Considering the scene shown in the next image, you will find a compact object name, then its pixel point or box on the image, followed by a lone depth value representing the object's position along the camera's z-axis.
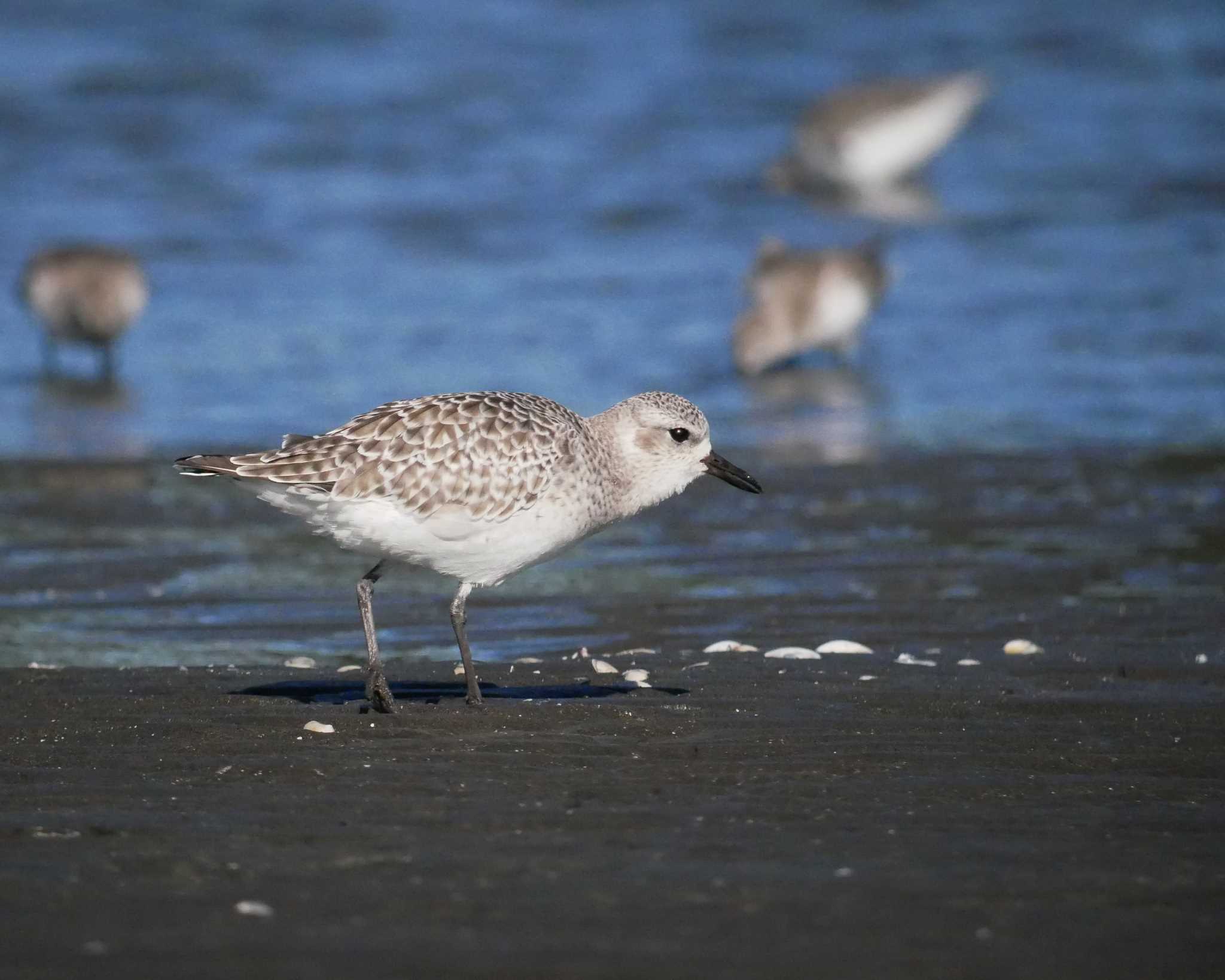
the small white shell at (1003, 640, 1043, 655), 15.29
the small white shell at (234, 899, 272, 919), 8.87
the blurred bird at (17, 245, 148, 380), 28.95
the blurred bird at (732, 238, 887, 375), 30.03
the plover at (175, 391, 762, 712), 13.18
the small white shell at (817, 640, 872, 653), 15.28
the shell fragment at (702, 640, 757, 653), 15.19
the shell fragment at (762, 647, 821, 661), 14.94
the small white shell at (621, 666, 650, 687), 14.13
